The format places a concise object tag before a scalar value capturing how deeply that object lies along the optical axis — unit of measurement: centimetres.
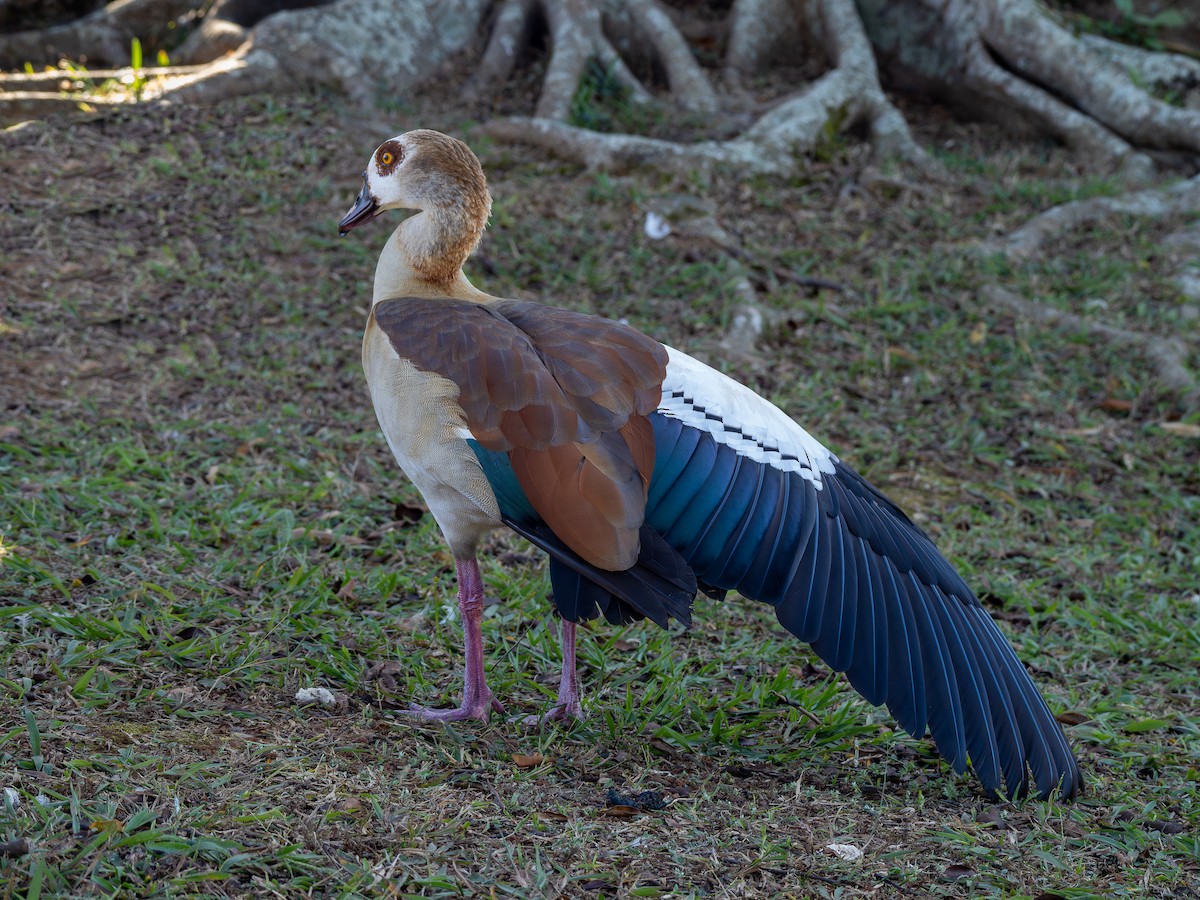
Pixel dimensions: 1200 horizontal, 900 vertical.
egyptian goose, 588
